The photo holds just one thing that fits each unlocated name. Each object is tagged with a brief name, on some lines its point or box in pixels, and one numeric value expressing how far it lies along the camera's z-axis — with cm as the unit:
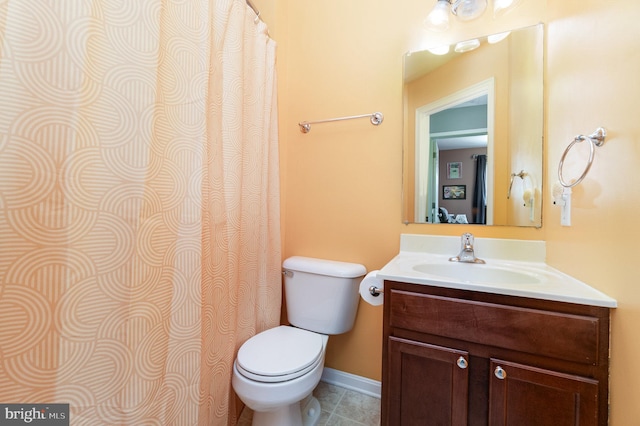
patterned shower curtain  57
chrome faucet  117
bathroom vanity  73
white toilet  97
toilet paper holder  108
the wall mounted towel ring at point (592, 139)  73
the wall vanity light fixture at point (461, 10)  116
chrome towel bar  142
